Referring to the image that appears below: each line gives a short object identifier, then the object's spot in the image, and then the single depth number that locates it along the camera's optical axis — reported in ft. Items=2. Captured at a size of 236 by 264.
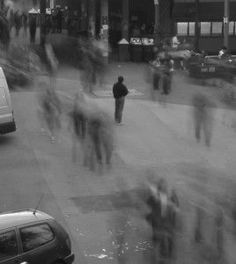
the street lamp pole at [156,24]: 116.26
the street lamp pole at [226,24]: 113.80
